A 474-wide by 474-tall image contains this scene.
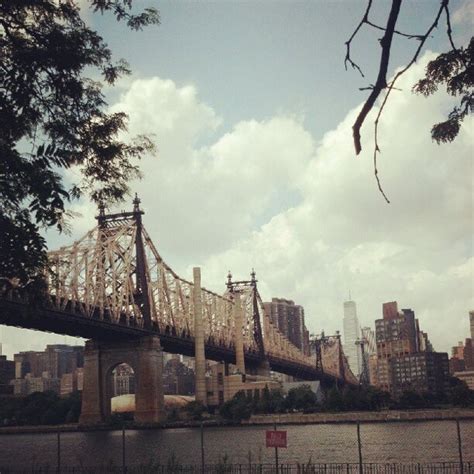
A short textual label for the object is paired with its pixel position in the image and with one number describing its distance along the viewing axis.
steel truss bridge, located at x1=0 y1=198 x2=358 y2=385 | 81.25
